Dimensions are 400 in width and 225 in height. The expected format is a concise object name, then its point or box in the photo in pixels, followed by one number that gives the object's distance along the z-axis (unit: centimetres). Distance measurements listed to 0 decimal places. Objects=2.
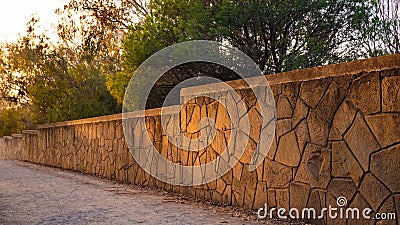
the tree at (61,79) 1864
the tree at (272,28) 1048
